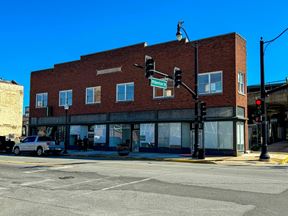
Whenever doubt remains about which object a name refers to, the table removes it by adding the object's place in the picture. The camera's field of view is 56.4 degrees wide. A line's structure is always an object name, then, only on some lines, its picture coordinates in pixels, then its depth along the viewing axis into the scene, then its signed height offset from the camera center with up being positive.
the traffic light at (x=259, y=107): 17.82 +1.73
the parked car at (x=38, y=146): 22.24 -1.26
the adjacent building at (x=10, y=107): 46.26 +4.07
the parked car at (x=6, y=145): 26.61 -1.43
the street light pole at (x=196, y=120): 18.74 +0.87
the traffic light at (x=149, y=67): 15.34 +3.71
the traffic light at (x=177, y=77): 17.19 +3.53
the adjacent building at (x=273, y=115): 28.72 +3.20
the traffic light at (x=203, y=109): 18.55 +1.62
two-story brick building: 21.14 +3.10
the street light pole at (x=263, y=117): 17.56 +1.06
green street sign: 16.70 +3.16
